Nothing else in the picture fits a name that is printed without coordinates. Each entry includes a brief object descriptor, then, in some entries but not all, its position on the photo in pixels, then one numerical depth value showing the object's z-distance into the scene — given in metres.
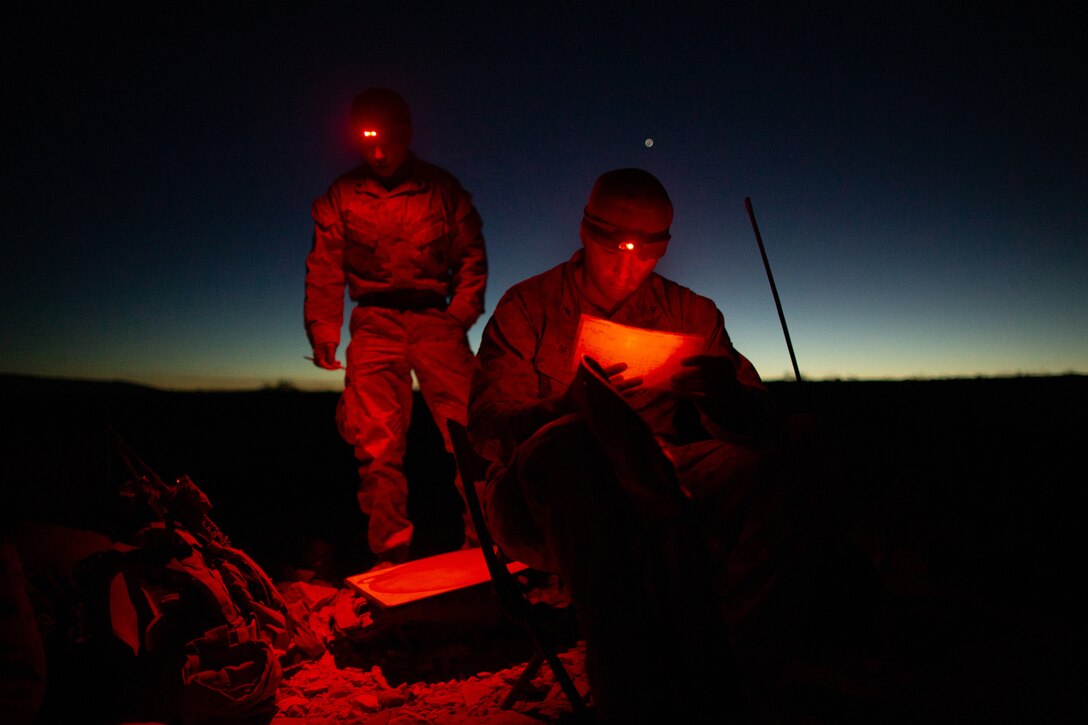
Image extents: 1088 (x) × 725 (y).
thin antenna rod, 2.89
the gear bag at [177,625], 2.15
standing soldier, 4.24
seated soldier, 1.57
